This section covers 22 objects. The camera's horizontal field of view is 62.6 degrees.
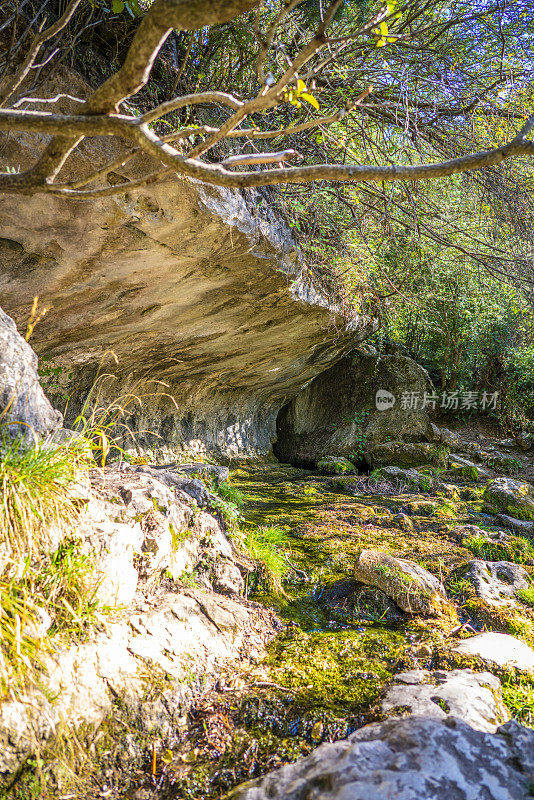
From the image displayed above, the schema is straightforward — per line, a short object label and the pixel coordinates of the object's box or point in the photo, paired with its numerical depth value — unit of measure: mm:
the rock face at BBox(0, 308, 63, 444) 2496
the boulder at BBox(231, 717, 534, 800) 1438
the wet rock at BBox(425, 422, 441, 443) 12047
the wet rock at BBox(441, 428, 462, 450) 12375
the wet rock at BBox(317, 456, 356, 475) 10414
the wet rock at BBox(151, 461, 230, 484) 4378
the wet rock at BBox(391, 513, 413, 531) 5709
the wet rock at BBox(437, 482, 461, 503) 7535
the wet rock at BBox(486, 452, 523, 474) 11336
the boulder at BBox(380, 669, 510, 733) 2010
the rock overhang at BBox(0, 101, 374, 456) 4527
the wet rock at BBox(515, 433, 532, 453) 13648
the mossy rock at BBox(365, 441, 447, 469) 10188
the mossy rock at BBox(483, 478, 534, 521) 6539
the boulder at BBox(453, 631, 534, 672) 2555
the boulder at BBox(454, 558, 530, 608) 3594
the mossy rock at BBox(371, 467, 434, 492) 8320
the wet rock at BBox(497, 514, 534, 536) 5814
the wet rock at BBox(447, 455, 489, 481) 9555
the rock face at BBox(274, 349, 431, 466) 12258
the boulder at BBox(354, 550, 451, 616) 3383
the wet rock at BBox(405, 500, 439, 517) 6441
